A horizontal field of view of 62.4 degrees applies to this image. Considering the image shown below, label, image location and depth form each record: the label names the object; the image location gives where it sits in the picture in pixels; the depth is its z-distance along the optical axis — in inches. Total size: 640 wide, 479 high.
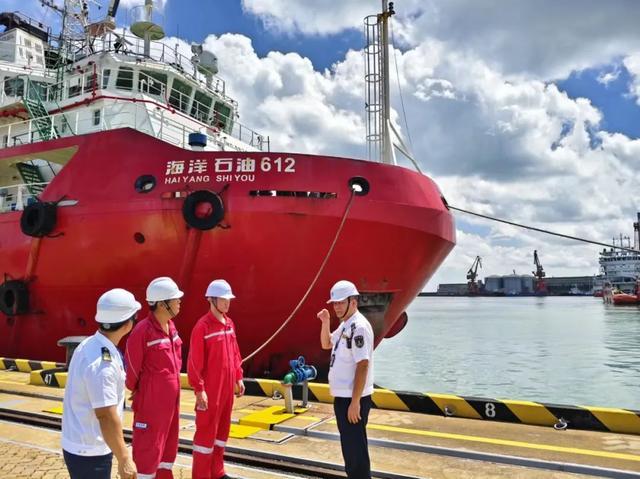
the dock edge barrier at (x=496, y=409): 197.5
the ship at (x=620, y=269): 2925.7
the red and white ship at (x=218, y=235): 325.1
